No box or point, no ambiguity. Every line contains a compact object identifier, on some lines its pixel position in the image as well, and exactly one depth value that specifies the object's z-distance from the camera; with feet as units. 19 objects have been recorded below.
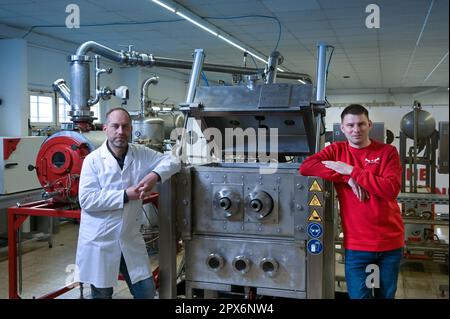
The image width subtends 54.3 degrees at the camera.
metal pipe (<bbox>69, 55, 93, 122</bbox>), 10.40
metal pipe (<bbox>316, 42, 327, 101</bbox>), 6.89
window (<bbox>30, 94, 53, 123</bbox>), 22.16
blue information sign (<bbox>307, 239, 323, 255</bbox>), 6.00
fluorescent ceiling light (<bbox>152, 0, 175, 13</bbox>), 15.74
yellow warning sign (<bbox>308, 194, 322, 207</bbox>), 5.91
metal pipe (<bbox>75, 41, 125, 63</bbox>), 10.56
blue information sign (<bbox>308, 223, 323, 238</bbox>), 5.97
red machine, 10.14
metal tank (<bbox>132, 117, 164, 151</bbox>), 15.78
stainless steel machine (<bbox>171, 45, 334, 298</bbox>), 6.09
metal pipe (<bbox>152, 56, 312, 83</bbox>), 11.20
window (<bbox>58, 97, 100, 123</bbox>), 23.61
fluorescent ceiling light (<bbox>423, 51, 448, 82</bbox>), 28.79
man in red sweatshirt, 6.02
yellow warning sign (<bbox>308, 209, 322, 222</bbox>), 5.95
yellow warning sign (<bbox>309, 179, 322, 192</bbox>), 5.93
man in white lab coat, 6.98
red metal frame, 9.56
